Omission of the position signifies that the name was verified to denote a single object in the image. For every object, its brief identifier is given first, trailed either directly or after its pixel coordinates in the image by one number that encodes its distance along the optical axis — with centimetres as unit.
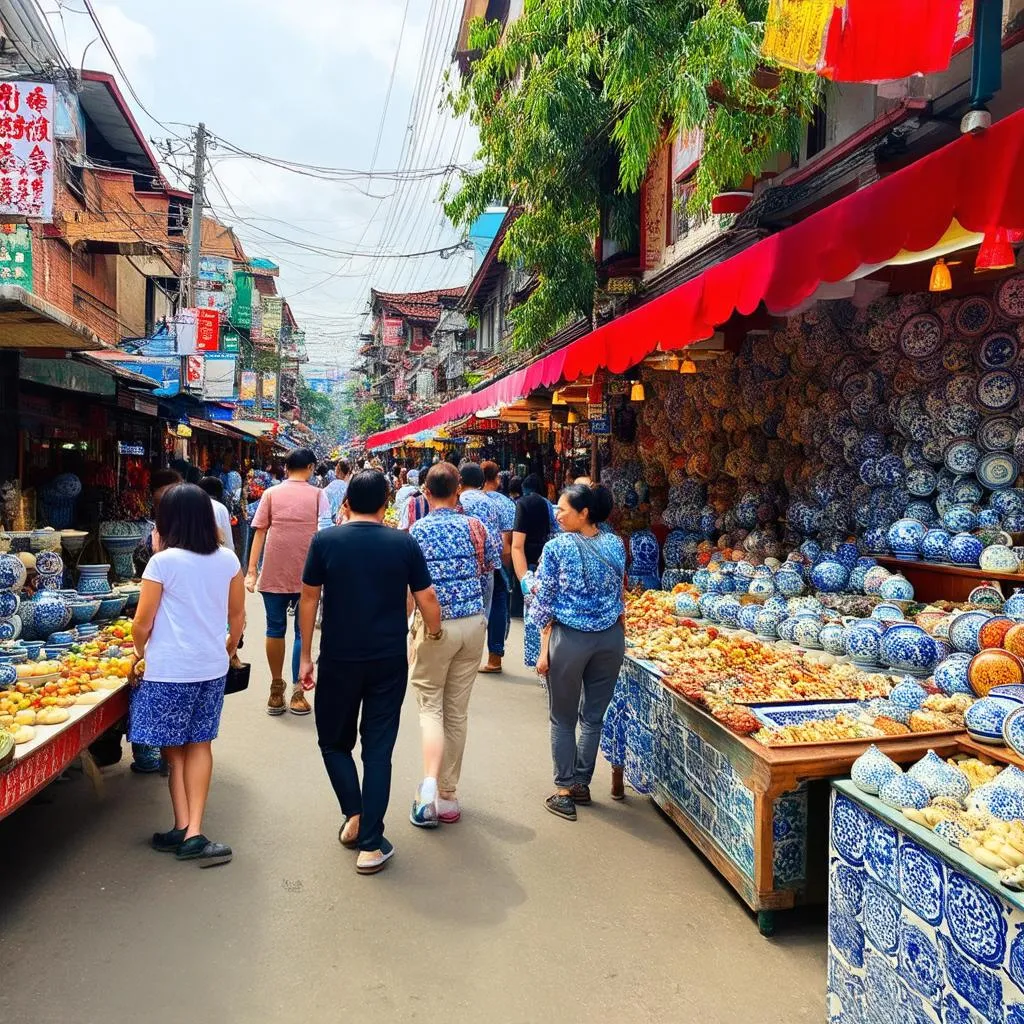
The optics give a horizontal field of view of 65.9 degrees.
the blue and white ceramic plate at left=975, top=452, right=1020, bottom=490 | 515
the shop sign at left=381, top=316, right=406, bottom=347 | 5078
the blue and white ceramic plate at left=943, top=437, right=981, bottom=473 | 539
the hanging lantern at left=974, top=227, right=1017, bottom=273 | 286
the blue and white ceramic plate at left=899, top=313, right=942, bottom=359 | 569
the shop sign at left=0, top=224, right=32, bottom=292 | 1005
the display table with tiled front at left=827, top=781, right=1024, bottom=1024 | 204
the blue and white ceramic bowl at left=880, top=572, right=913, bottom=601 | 510
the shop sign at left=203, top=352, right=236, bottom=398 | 1805
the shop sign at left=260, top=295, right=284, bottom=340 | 4344
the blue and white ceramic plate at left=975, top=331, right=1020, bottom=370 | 517
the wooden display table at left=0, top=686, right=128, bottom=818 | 316
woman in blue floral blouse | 420
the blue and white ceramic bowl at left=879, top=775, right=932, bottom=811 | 256
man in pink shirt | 601
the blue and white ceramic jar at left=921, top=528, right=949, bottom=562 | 521
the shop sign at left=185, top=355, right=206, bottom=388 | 1651
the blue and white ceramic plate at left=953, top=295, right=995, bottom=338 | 529
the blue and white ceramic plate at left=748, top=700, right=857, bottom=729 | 365
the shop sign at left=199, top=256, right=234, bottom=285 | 2153
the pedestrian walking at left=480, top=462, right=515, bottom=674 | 730
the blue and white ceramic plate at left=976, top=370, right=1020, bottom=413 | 519
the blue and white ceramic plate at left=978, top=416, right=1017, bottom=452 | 518
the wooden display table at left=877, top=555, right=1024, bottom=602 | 485
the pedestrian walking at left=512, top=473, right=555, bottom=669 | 755
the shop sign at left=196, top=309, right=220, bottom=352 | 1544
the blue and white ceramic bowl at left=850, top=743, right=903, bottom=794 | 267
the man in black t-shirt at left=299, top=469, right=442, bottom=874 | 362
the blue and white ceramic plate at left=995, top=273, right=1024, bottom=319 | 500
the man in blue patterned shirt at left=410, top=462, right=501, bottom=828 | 414
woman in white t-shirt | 365
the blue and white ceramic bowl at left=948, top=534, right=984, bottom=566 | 500
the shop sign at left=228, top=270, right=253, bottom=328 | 2720
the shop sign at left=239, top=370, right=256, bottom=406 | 2894
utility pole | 1648
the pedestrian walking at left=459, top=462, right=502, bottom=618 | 661
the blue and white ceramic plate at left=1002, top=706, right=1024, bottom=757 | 284
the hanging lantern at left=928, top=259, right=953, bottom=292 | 411
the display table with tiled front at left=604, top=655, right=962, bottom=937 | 314
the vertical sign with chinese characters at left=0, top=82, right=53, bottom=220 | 758
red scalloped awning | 279
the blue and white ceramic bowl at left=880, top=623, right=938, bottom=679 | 411
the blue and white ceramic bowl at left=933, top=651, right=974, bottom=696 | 363
